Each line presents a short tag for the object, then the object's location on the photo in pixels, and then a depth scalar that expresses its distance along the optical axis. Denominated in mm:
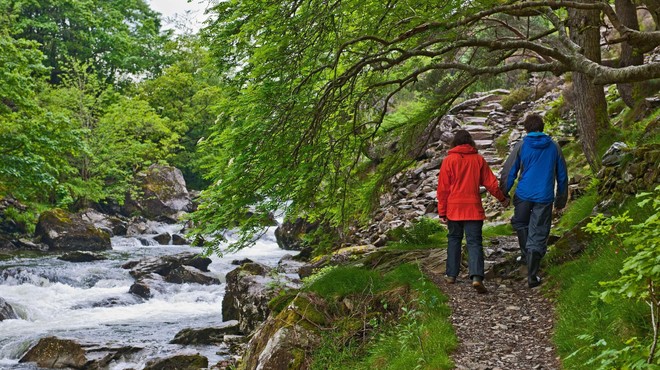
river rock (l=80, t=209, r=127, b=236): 28703
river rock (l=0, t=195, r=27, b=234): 26219
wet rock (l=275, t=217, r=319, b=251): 23934
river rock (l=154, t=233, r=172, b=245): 27406
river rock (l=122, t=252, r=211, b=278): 19391
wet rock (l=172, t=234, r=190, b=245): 27625
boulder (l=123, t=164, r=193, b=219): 33531
